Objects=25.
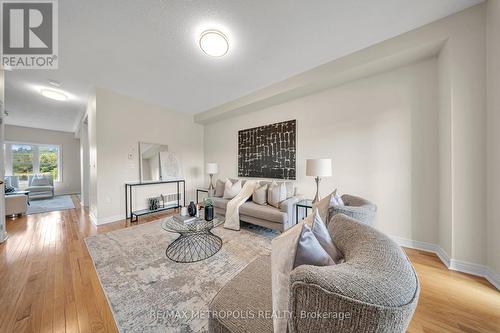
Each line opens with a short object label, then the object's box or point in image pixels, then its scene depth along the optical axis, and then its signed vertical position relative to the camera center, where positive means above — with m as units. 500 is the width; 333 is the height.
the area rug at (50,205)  4.32 -1.04
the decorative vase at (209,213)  2.51 -0.69
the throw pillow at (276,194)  2.91 -0.49
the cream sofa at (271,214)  2.67 -0.79
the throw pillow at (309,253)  0.67 -0.35
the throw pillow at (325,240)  0.81 -0.36
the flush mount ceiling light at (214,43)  2.00 +1.51
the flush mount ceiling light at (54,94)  3.47 +1.57
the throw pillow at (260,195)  3.12 -0.54
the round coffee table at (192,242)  2.07 -1.10
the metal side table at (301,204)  2.75 -0.64
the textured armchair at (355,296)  0.46 -0.37
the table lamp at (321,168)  2.50 -0.04
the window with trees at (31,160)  5.88 +0.32
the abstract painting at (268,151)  3.45 +0.33
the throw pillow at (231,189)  3.70 -0.50
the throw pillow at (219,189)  4.06 -0.54
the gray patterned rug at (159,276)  1.31 -1.14
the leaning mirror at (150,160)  3.98 +0.17
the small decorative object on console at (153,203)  3.95 -0.85
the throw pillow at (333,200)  1.56 -0.33
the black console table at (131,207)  3.58 -0.85
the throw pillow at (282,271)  0.62 -0.42
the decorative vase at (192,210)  2.56 -0.65
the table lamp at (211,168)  4.51 -0.04
